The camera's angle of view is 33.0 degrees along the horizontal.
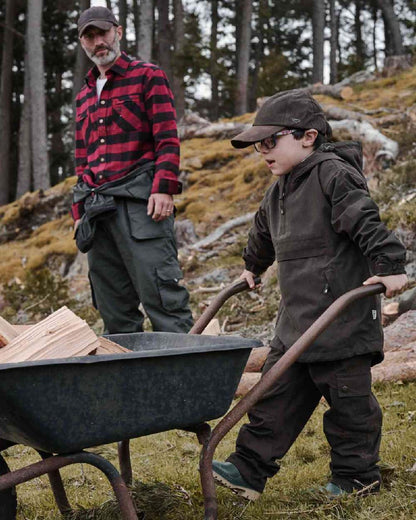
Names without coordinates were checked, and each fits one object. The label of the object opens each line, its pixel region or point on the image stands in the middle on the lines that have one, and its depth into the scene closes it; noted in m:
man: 3.68
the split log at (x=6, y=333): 2.23
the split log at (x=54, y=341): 2.15
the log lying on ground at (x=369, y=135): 8.06
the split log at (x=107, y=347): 2.41
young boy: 2.57
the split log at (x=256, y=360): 4.84
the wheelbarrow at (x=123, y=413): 1.92
